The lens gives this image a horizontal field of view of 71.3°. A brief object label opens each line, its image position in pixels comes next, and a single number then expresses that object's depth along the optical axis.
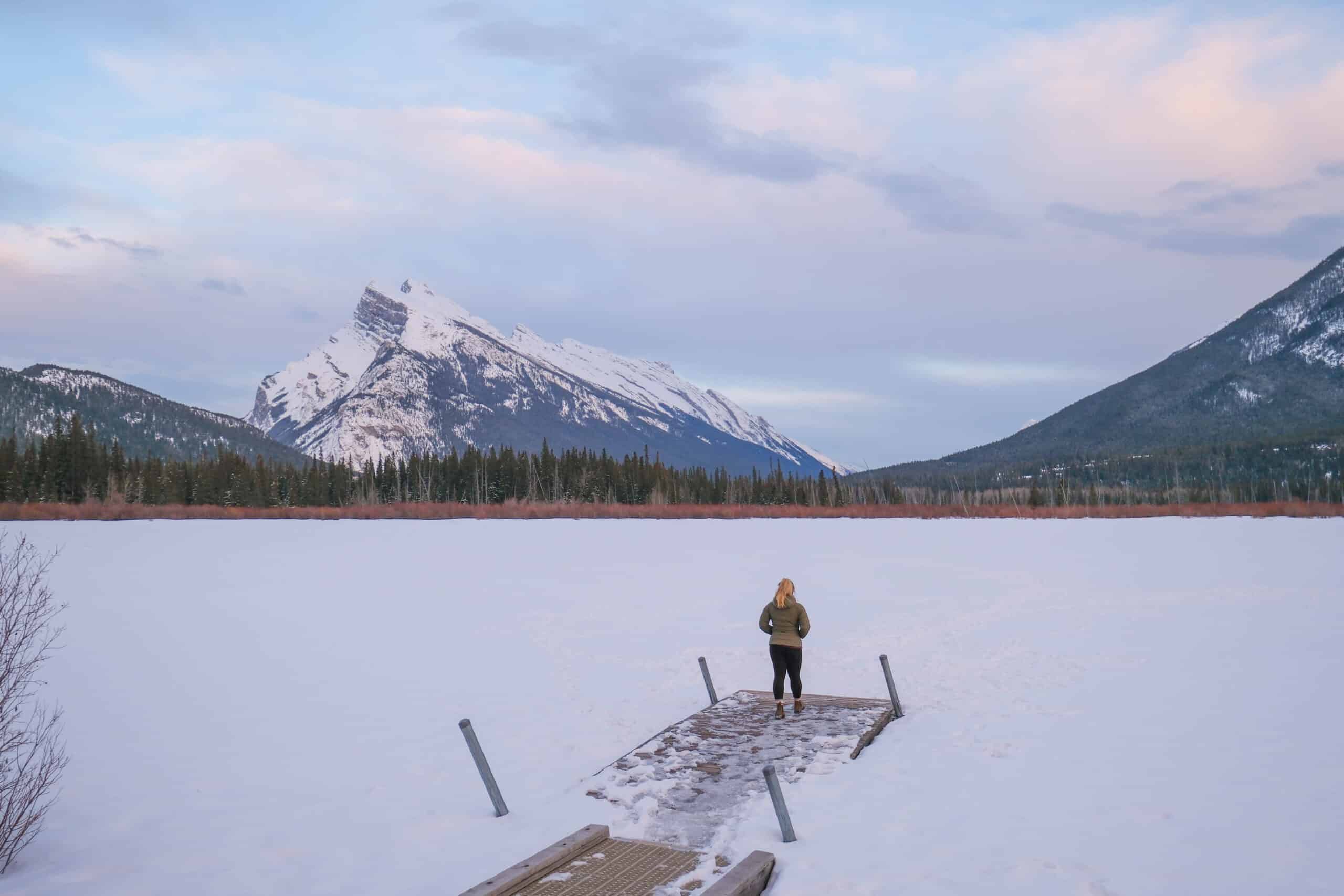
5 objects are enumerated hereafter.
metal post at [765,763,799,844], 8.62
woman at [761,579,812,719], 13.42
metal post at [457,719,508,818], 10.05
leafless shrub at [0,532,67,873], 8.45
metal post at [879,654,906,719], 13.86
